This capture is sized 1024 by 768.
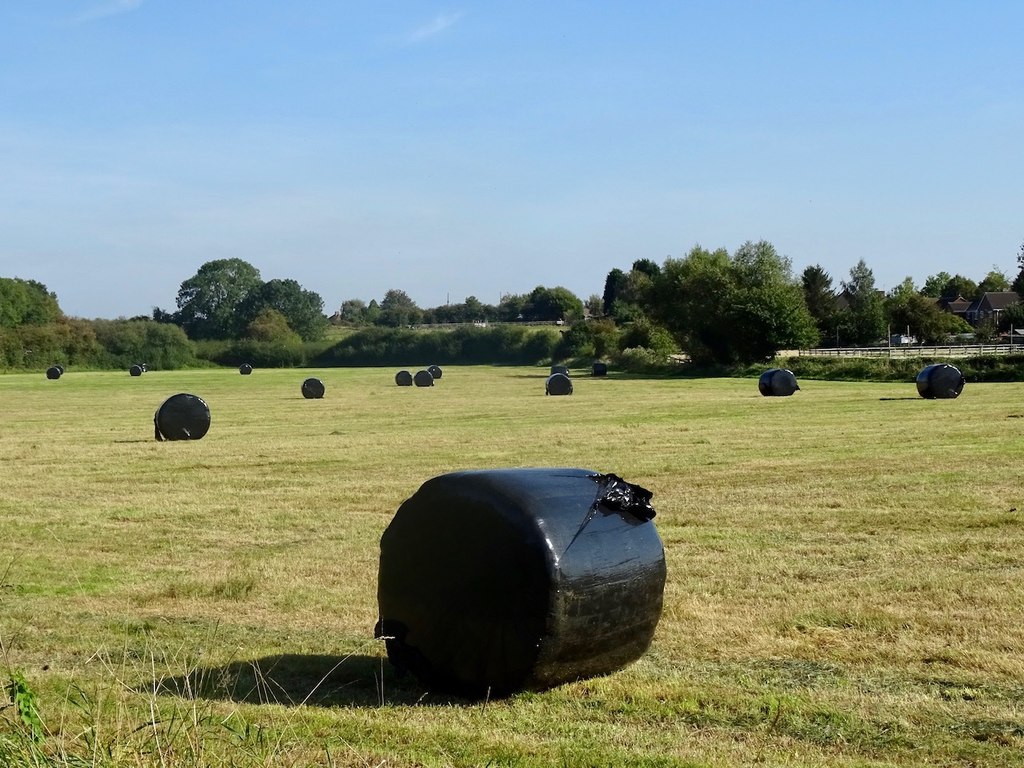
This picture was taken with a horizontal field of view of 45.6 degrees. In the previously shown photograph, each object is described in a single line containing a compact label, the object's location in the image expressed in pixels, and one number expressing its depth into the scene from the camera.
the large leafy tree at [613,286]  188.88
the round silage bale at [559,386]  51.16
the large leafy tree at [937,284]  172.25
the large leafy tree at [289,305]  174.12
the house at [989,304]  140.62
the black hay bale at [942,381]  40.22
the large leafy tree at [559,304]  196.25
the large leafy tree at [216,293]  185.88
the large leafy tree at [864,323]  114.75
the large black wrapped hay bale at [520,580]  7.21
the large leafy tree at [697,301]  79.25
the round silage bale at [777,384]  46.16
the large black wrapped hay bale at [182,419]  28.50
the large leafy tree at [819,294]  124.88
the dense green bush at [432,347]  127.12
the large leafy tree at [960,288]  168.75
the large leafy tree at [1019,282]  103.34
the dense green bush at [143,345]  121.50
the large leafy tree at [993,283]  167.50
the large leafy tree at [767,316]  75.88
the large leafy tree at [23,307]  138.00
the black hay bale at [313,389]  51.97
